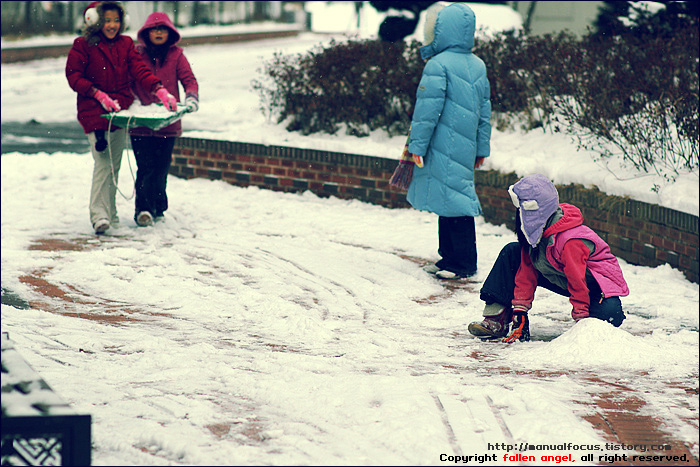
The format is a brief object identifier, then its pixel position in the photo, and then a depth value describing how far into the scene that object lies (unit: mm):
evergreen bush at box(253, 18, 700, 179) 14359
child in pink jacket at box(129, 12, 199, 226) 14680
